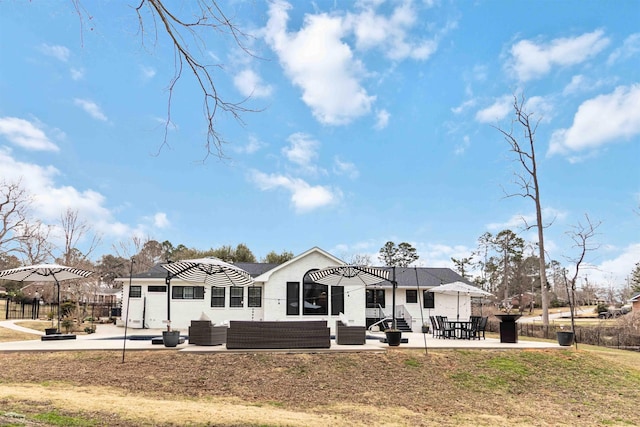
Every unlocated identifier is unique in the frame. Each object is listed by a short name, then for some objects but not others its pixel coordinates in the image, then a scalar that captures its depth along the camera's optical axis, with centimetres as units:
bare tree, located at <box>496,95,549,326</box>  2695
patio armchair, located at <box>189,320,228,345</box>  1320
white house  2231
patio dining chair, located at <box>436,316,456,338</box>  1665
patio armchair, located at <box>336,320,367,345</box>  1397
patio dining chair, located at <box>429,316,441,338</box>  1727
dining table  1634
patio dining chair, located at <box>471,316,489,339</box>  1633
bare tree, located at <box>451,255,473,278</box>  4975
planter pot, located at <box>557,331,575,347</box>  1483
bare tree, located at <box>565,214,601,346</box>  2180
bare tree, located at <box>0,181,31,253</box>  2692
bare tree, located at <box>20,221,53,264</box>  2754
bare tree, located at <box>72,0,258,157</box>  424
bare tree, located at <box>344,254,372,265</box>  4303
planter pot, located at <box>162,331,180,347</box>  1284
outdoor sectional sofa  1267
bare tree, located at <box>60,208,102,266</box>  2806
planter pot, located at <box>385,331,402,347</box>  1389
